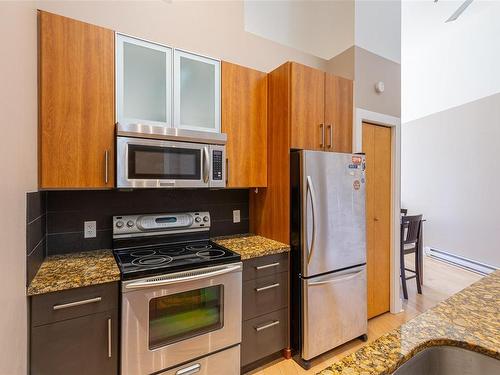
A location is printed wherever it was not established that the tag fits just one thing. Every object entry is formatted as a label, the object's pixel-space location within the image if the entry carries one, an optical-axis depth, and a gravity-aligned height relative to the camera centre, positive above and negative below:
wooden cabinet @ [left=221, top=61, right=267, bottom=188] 2.08 +0.51
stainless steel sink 0.70 -0.49
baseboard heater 3.96 -1.25
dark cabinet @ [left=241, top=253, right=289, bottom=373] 1.88 -0.94
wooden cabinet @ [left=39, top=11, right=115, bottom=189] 1.46 +0.47
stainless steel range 1.46 -0.74
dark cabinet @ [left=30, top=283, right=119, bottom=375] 1.26 -0.76
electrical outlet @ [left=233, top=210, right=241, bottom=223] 2.47 -0.30
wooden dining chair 3.13 -0.67
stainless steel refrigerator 1.98 -0.51
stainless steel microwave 1.61 +0.19
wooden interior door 2.72 -0.32
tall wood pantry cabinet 2.07 +0.53
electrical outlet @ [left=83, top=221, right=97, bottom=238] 1.85 -0.32
